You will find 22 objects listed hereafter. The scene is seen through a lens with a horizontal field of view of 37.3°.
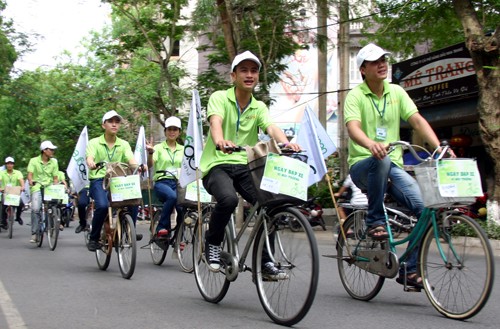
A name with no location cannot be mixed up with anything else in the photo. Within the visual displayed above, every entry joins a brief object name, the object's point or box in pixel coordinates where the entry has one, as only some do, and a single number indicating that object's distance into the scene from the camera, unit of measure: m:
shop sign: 17.14
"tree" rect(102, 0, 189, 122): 22.09
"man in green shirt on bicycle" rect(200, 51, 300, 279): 5.82
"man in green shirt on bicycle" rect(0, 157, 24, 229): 16.20
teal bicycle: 4.92
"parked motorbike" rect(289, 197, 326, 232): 17.98
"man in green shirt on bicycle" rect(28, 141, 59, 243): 13.08
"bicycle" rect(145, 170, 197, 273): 8.62
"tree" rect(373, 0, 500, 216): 12.94
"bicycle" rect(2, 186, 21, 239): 15.20
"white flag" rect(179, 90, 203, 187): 6.41
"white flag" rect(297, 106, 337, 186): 5.82
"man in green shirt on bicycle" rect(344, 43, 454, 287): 5.68
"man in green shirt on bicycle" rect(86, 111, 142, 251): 8.78
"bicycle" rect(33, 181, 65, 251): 12.51
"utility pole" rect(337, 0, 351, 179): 20.41
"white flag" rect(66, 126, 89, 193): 9.80
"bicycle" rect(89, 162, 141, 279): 8.08
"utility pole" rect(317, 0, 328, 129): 17.44
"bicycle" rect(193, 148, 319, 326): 4.84
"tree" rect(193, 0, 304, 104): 17.86
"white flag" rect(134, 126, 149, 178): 9.63
